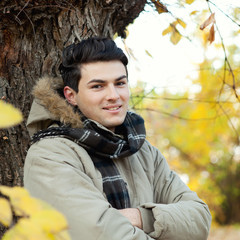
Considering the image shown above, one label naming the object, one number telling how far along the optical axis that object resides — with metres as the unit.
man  1.79
